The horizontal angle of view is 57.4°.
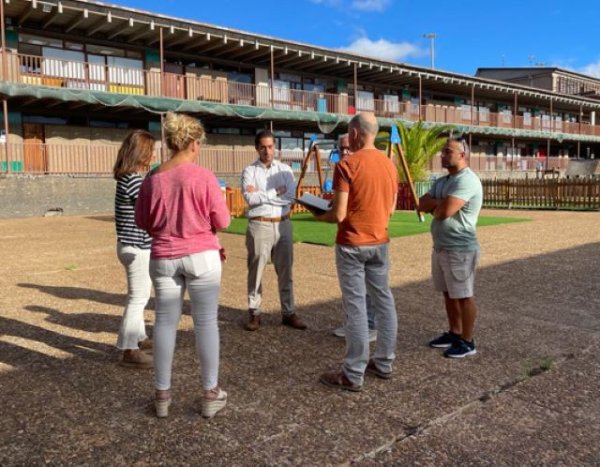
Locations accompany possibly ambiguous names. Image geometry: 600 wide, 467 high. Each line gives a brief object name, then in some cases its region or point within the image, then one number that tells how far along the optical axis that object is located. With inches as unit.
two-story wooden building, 735.1
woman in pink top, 113.9
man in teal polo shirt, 152.9
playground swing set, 366.7
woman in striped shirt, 144.6
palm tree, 757.9
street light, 2206.0
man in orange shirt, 131.3
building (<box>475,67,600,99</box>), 1909.4
